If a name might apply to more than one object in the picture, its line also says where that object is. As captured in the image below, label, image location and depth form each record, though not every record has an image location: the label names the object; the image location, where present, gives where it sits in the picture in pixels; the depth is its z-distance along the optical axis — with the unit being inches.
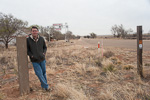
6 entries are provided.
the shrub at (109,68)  189.2
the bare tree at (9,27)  561.0
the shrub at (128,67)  203.3
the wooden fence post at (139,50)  148.3
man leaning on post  119.5
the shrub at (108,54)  341.5
